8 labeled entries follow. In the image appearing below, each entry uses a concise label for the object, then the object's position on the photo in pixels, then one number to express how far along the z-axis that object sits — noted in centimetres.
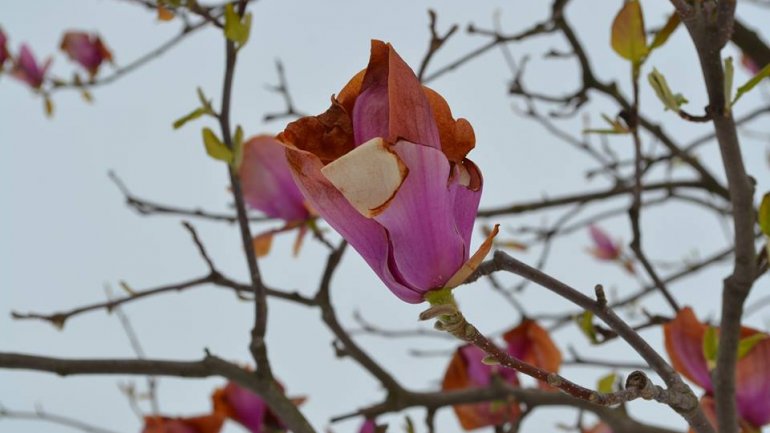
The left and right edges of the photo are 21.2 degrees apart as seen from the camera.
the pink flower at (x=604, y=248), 232
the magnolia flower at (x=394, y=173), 66
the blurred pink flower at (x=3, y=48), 166
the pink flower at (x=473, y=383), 103
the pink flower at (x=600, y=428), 109
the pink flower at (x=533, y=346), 99
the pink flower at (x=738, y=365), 85
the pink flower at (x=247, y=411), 102
